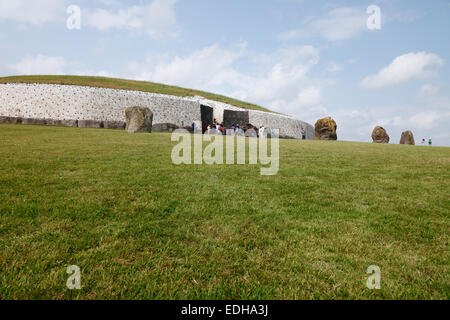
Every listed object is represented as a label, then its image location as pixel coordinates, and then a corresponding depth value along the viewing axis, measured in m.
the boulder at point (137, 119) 21.03
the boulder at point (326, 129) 36.09
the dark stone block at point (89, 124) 27.34
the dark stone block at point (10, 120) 27.20
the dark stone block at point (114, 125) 28.39
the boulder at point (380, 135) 35.66
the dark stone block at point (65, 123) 27.59
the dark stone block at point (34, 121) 27.89
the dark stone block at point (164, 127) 27.83
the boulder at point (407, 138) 34.19
